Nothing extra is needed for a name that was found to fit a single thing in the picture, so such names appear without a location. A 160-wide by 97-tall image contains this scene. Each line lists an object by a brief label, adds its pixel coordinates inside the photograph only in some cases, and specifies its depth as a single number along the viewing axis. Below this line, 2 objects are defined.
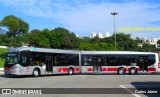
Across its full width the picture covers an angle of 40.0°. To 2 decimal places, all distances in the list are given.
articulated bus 22.11
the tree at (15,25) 85.61
